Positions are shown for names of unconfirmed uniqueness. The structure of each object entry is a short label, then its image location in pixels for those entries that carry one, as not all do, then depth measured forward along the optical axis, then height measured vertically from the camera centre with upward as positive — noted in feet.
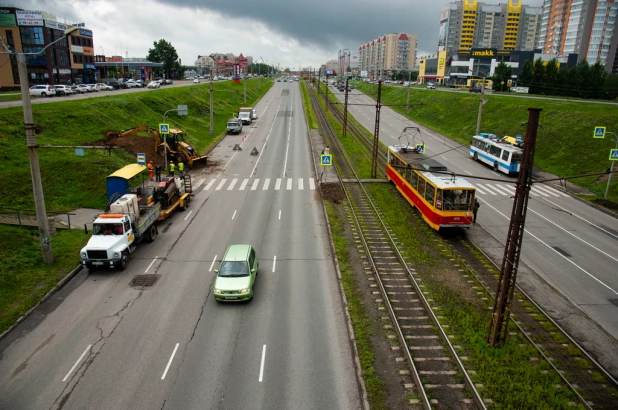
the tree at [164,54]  451.98 +29.84
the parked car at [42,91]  202.08 -5.31
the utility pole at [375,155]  122.37 -19.43
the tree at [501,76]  311.06 +11.27
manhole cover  65.16 -30.05
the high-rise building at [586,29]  476.13 +74.21
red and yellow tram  80.64 -20.51
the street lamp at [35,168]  62.49 -13.50
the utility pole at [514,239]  44.53 -15.72
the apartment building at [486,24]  627.05 +98.63
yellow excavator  130.67 -20.07
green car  58.23 -26.32
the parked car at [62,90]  209.87 -4.80
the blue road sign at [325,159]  116.08 -19.13
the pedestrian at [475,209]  83.73 -22.52
